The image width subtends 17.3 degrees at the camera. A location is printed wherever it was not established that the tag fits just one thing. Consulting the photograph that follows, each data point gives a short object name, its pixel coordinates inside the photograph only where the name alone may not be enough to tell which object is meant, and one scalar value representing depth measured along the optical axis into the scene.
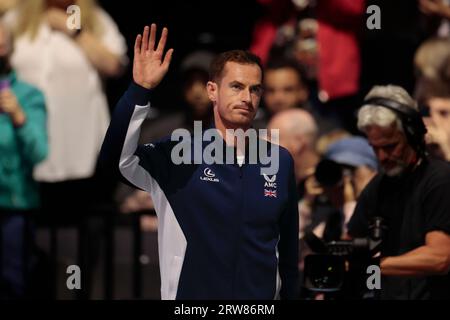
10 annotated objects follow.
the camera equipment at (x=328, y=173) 8.51
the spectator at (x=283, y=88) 10.67
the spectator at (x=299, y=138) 9.91
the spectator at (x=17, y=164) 10.05
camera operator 7.64
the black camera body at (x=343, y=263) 7.59
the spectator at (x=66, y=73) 10.98
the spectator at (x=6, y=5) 11.14
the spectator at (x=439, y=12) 10.61
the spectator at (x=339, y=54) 10.84
